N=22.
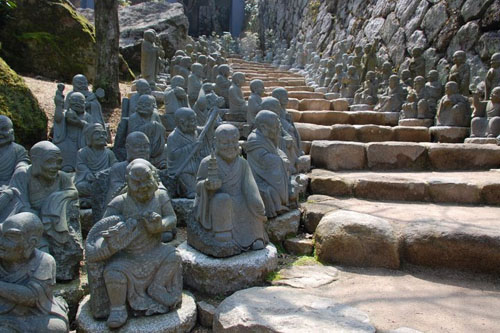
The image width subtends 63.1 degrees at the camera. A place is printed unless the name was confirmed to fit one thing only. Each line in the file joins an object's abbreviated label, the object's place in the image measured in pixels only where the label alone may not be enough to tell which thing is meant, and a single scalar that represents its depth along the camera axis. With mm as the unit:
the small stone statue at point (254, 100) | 6664
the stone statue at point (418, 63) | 10422
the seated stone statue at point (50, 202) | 3670
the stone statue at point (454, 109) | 7973
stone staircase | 4266
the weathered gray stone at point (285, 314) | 3045
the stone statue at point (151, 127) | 5824
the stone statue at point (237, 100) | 8031
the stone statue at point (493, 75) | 7703
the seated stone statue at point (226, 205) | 3865
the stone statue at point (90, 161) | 5012
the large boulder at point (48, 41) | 12008
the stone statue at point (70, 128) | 5844
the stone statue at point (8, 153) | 4336
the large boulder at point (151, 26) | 15336
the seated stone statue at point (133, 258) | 3082
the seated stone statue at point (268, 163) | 4734
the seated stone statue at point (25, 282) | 2715
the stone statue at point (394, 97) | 9672
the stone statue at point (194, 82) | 8716
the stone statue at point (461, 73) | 8539
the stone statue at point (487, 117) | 7184
